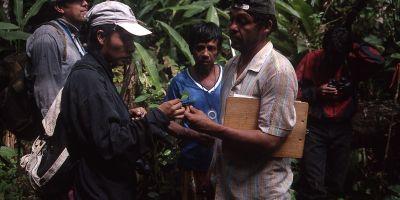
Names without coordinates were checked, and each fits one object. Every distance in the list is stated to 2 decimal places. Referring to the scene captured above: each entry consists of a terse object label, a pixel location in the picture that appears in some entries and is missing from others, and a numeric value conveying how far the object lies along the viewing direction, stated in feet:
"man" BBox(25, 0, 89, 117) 11.57
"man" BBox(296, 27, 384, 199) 15.19
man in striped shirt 8.15
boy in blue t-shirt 12.30
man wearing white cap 7.60
